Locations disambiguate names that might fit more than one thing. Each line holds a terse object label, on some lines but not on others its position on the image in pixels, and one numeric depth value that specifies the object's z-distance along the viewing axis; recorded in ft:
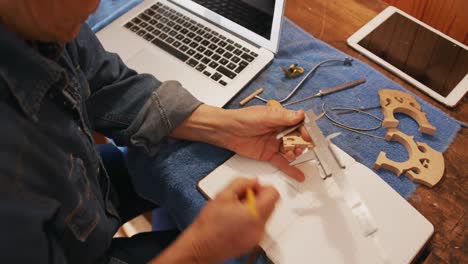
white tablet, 2.75
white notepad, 1.93
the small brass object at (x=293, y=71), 2.78
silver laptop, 2.70
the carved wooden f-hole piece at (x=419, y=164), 2.25
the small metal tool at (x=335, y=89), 2.66
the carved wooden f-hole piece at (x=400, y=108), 2.45
